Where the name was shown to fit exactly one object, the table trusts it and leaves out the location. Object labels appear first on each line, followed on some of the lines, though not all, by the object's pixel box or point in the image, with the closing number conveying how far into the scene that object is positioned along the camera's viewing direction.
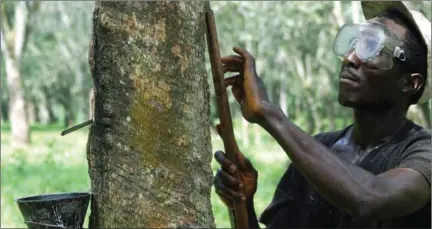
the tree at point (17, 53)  21.73
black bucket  2.62
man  2.71
